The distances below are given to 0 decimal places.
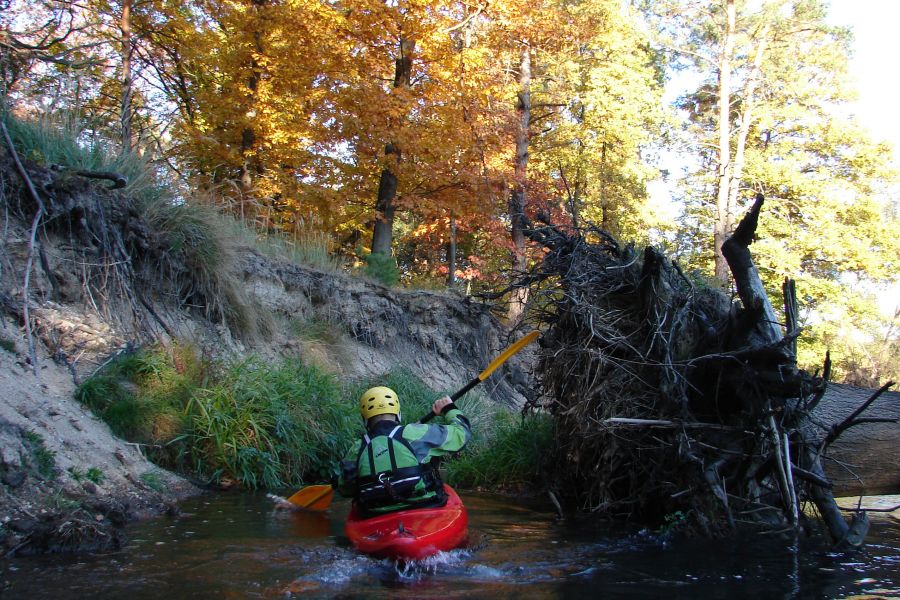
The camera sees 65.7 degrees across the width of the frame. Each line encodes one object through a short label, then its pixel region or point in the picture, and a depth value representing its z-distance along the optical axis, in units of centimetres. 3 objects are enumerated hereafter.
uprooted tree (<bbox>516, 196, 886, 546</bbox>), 554
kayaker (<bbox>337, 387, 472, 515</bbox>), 543
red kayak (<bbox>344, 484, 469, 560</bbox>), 495
